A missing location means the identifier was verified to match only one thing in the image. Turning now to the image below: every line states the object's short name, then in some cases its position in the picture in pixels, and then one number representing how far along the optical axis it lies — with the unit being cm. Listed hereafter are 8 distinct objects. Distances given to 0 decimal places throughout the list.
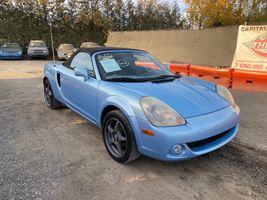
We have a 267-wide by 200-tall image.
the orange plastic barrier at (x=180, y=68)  826
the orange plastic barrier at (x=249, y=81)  656
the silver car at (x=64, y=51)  1817
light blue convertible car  261
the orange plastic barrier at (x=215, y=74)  718
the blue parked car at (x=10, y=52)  1780
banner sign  748
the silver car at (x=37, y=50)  1838
